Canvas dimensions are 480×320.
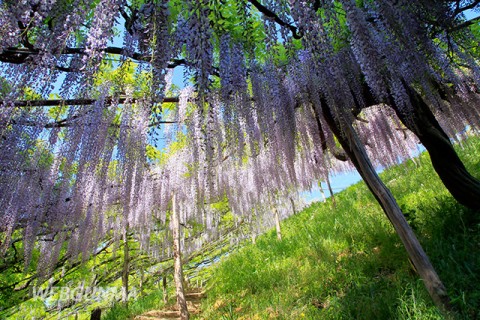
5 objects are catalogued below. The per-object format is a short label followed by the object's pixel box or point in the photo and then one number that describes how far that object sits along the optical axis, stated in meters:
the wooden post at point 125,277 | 8.99
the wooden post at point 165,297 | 8.74
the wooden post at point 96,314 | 7.14
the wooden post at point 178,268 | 6.02
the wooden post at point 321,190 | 14.63
